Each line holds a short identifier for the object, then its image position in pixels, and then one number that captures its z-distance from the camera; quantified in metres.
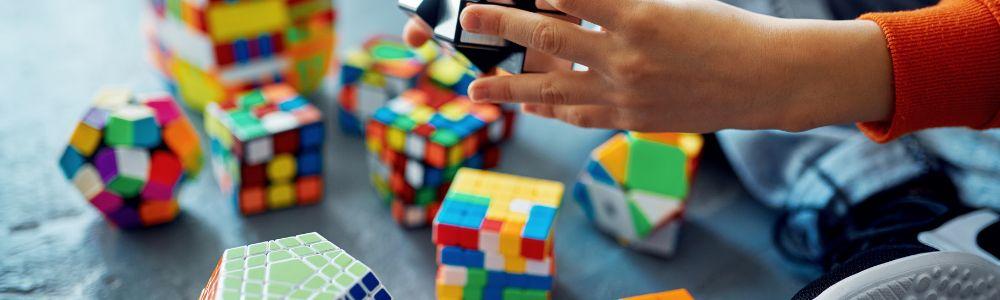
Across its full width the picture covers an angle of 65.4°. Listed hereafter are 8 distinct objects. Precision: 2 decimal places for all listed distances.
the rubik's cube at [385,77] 1.06
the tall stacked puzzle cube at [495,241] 0.74
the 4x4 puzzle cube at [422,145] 0.89
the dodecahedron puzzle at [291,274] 0.56
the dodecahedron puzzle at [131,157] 0.83
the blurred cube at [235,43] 1.03
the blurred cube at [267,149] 0.88
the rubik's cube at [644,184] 0.88
